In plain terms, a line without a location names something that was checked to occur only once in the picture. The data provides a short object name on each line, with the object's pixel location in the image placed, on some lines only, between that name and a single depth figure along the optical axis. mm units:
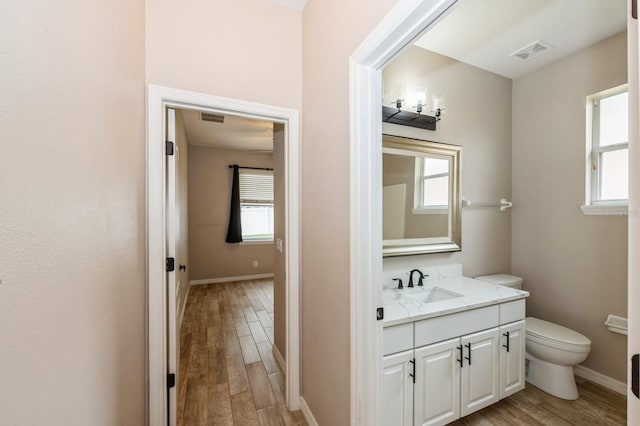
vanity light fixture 1970
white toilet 1866
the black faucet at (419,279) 1995
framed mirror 2035
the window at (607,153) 2031
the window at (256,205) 5371
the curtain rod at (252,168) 5188
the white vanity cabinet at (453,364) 1419
